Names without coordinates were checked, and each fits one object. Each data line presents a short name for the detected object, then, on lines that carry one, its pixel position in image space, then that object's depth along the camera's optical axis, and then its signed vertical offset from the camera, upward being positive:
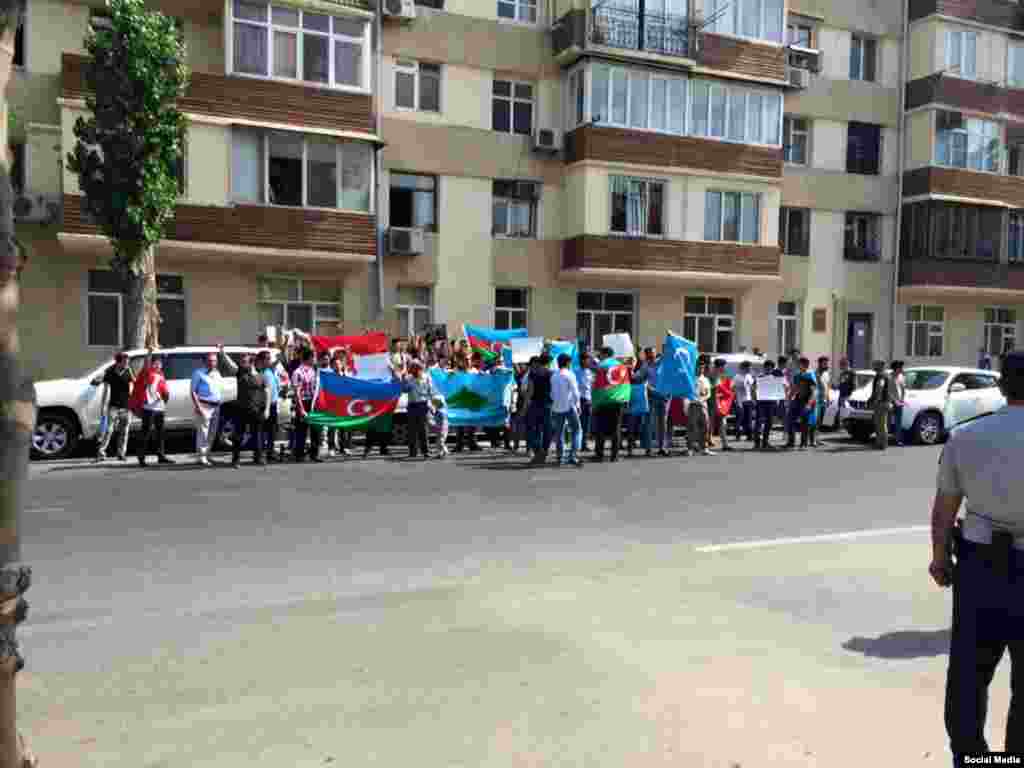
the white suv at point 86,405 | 14.13 -1.13
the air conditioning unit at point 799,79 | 28.36 +8.94
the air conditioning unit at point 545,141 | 25.25 +6.01
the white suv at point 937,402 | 18.50 -1.06
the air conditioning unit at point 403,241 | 23.34 +2.77
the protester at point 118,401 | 13.93 -1.02
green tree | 17.72 +4.40
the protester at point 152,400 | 13.71 -0.98
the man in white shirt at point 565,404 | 13.88 -0.94
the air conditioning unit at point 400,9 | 22.91 +8.89
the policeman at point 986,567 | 3.34 -0.83
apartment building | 21.06 +4.97
